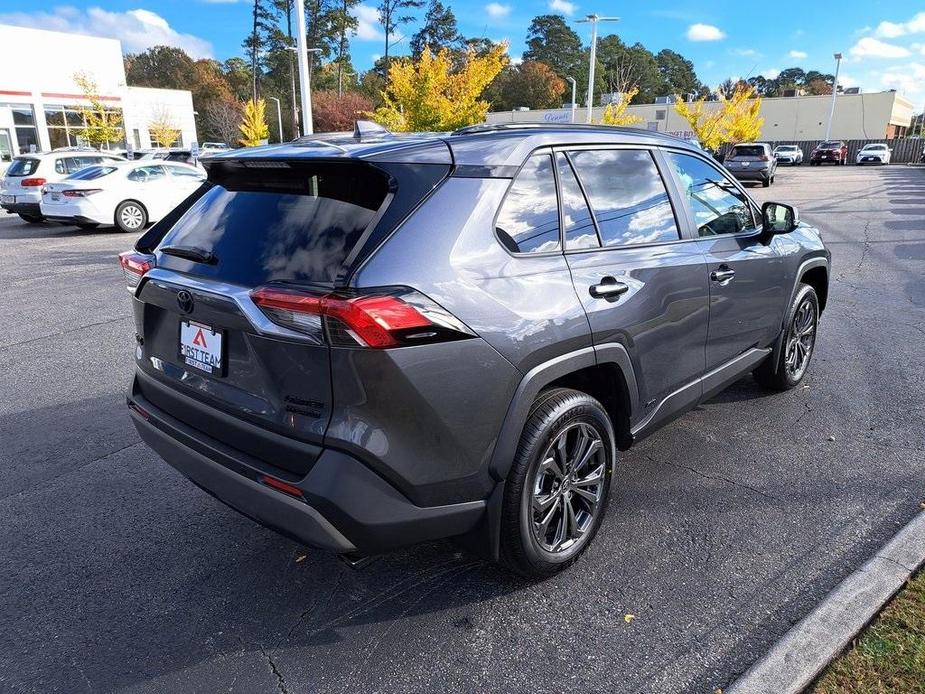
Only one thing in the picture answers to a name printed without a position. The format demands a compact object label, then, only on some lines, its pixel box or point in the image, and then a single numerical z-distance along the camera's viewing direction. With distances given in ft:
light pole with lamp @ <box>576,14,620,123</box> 96.94
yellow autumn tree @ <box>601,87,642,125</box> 103.24
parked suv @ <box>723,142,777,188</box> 85.20
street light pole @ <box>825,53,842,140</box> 199.89
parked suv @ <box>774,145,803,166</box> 158.80
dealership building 112.16
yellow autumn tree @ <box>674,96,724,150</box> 117.19
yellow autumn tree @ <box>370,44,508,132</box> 61.98
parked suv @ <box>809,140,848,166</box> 161.79
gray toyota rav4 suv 6.80
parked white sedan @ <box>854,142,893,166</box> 158.10
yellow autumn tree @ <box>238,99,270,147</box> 115.85
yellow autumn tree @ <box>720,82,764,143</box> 120.26
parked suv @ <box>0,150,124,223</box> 50.11
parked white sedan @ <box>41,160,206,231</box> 44.91
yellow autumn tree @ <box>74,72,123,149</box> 110.01
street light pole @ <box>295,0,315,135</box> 49.75
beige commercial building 203.31
